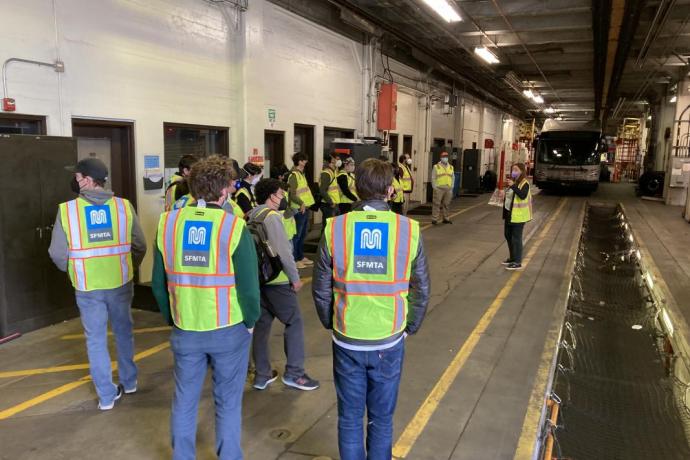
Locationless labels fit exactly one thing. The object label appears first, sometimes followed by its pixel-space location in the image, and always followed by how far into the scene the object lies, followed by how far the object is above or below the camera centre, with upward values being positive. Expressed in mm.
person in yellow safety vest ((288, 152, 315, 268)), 8070 -660
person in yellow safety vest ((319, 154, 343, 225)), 9367 -545
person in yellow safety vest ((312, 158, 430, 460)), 2635 -717
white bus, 20969 +386
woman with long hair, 7879 -619
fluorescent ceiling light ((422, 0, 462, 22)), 8992 +2723
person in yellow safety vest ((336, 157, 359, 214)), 9172 -440
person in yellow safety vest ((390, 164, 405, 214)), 11008 -727
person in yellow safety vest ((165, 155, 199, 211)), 5062 -286
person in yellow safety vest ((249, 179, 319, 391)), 3693 -1122
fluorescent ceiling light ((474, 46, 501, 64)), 13460 +2858
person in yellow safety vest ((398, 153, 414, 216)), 12031 -351
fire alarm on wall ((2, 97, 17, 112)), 5340 +514
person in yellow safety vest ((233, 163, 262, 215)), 5312 -309
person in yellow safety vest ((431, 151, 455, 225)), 12539 -567
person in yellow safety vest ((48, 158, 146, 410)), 3674 -725
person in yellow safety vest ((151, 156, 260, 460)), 2715 -718
